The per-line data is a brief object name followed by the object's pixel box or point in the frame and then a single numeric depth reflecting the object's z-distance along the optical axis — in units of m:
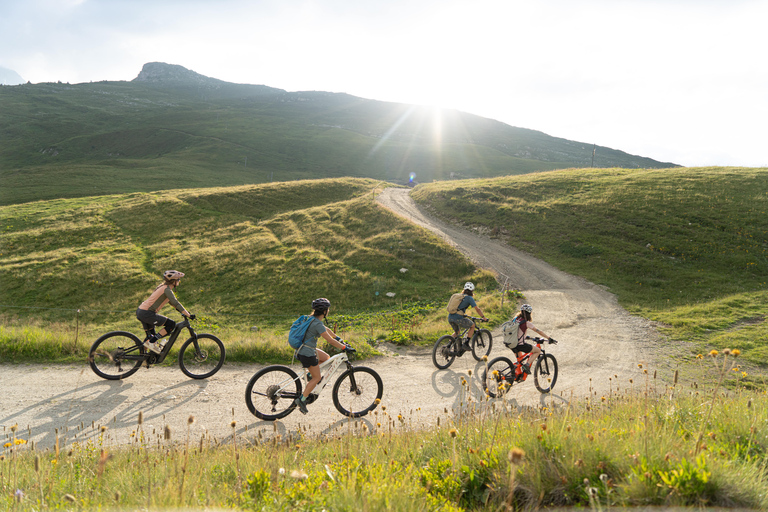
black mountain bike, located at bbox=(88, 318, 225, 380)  10.26
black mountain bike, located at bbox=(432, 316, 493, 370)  12.92
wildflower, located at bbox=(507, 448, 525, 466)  2.35
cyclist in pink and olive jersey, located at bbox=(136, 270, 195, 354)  10.30
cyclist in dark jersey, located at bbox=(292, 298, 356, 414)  8.19
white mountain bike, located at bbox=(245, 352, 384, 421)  8.52
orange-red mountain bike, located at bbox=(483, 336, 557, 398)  10.15
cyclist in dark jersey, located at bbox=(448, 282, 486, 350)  13.02
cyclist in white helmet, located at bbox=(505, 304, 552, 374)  10.33
